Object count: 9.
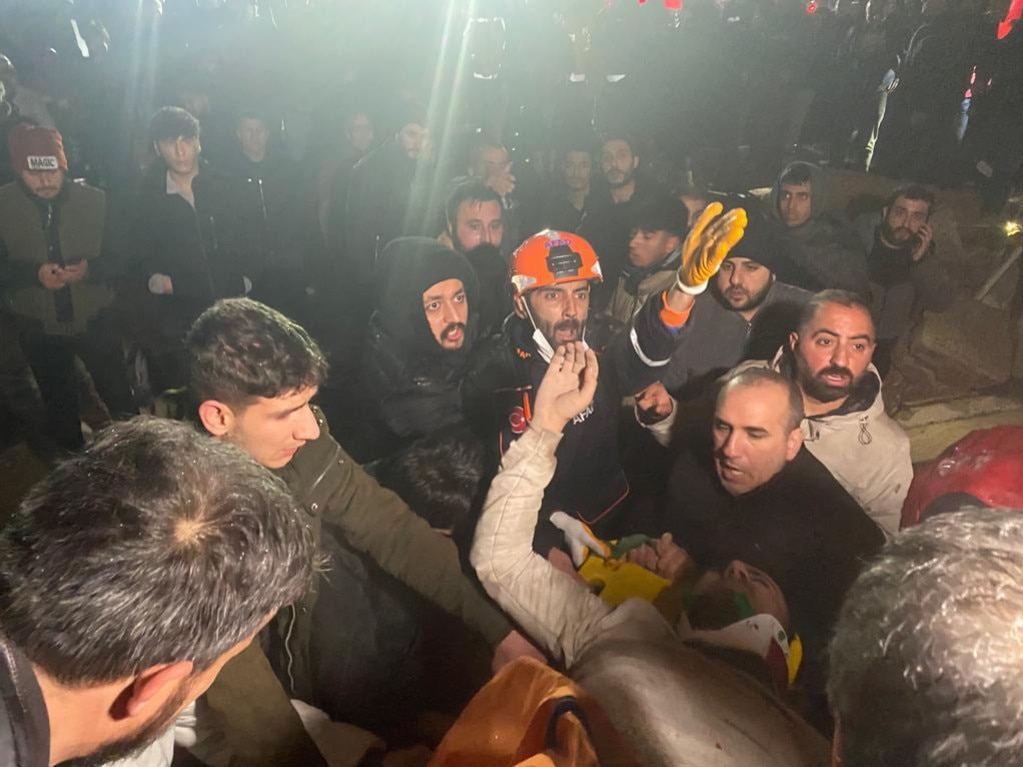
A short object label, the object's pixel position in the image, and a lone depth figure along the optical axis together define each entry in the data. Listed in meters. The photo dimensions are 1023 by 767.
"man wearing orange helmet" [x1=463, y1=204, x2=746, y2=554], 1.67
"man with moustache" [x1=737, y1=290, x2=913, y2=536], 1.50
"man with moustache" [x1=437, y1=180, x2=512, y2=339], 1.80
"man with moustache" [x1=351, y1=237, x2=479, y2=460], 1.78
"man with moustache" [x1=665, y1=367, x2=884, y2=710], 1.45
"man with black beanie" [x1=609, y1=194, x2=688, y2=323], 1.68
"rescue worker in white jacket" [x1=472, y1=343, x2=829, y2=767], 1.08
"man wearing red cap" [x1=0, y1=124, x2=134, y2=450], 1.83
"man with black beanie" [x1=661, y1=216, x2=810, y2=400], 1.57
